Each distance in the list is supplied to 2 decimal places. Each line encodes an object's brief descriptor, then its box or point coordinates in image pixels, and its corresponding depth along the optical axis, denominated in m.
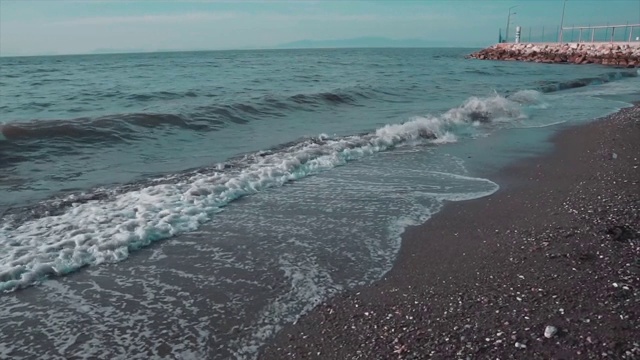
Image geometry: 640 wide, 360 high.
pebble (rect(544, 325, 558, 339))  3.02
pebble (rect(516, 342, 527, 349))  2.95
